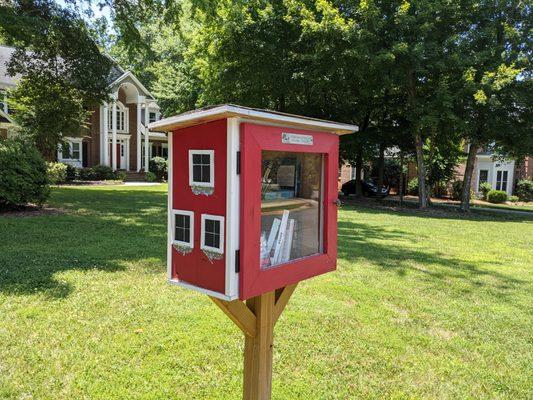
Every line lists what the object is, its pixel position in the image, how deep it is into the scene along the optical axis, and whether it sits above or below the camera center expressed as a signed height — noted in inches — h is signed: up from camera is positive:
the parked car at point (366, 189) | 1016.6 -33.6
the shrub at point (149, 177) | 1227.9 -19.7
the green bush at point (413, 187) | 1128.2 -29.1
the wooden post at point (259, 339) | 88.7 -35.6
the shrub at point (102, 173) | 1097.4 -9.9
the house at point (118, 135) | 1201.3 +108.1
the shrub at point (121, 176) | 1128.8 -17.5
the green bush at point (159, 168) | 1314.0 +7.3
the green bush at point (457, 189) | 1068.5 -30.3
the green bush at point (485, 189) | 1117.5 -29.2
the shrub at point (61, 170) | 900.6 -4.1
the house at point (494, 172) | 1202.6 +15.8
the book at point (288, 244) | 85.2 -14.2
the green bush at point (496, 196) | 1065.5 -45.0
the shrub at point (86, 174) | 1073.5 -13.7
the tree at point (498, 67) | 621.0 +163.1
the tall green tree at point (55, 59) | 482.9 +145.2
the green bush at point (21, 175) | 399.2 -7.5
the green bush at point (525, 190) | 1146.7 -30.6
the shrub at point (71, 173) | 1039.6 -11.3
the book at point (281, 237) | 83.2 -12.7
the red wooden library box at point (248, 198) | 72.7 -4.9
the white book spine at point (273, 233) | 81.8 -11.7
